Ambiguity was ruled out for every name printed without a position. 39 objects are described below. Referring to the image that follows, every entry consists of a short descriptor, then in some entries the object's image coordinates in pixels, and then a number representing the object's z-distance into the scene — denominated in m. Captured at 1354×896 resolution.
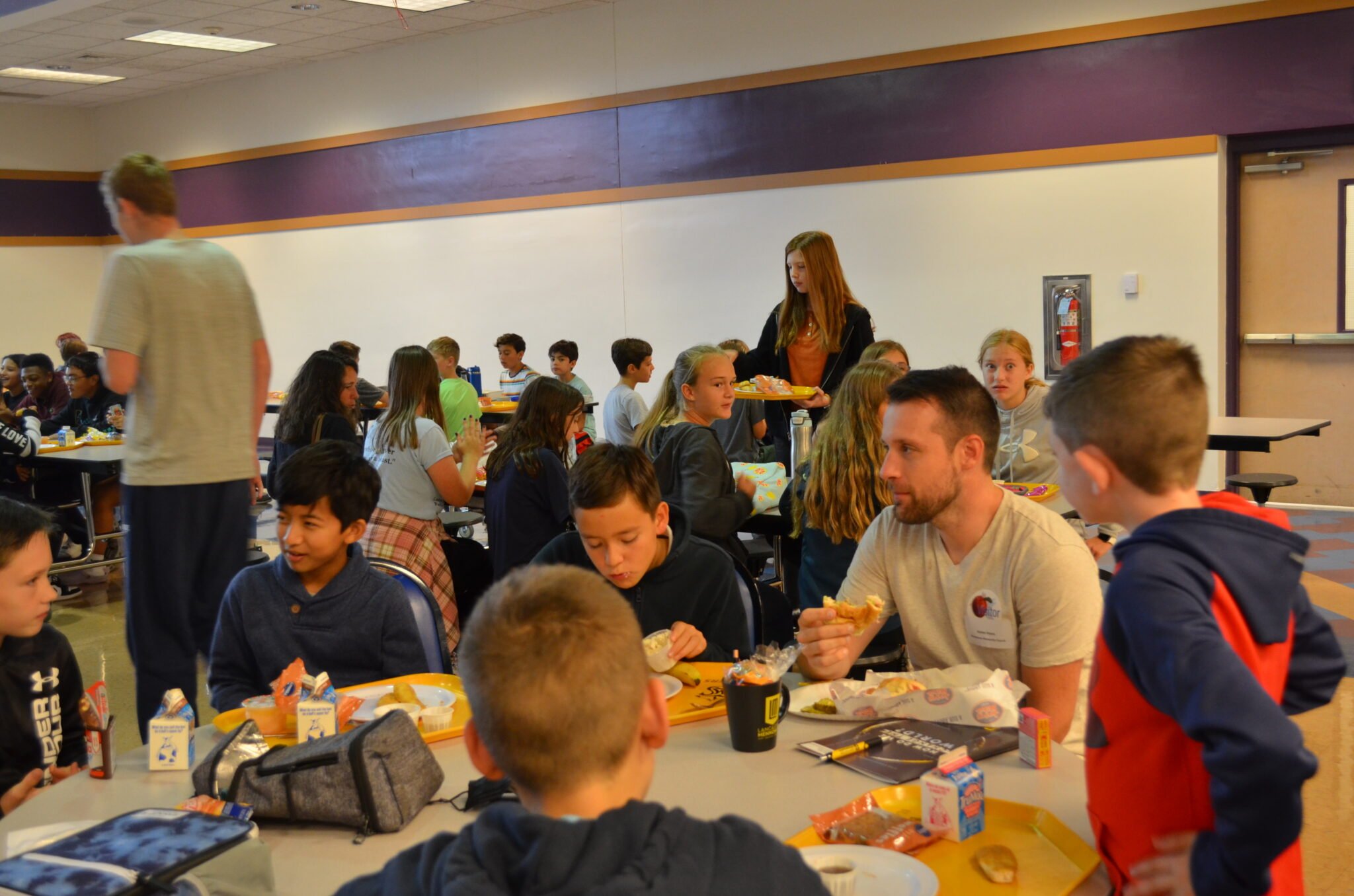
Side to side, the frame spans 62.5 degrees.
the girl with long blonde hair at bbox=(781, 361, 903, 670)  3.40
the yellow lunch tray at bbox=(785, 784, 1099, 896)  1.46
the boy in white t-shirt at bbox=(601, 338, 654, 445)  6.77
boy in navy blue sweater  2.62
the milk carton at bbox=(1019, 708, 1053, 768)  1.78
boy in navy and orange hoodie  1.19
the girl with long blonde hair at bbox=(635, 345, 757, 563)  4.27
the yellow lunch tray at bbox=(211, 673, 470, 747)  2.11
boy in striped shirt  9.46
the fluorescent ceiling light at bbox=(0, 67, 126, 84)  12.41
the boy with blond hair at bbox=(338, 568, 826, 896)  0.91
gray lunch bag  1.69
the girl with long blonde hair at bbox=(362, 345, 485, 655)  4.48
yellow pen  1.88
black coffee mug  1.91
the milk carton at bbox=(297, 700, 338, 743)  2.03
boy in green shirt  6.71
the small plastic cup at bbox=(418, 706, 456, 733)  2.12
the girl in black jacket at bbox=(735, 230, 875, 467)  5.40
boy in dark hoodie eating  2.60
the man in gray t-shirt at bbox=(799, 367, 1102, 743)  2.21
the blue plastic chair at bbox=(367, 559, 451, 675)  2.73
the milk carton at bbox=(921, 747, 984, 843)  1.56
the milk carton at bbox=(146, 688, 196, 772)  2.00
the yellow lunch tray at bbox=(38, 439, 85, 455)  6.88
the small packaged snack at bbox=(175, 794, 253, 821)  1.73
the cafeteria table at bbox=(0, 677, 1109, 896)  1.64
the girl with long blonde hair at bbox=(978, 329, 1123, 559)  4.69
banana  2.32
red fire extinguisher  7.89
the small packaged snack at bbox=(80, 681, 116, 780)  1.96
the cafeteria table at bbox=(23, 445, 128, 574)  6.61
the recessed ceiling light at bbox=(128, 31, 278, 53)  10.84
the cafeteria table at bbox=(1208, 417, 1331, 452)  5.27
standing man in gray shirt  3.46
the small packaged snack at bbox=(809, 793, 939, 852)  1.56
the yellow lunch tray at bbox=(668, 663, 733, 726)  2.12
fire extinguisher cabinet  7.85
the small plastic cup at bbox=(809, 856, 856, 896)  1.41
